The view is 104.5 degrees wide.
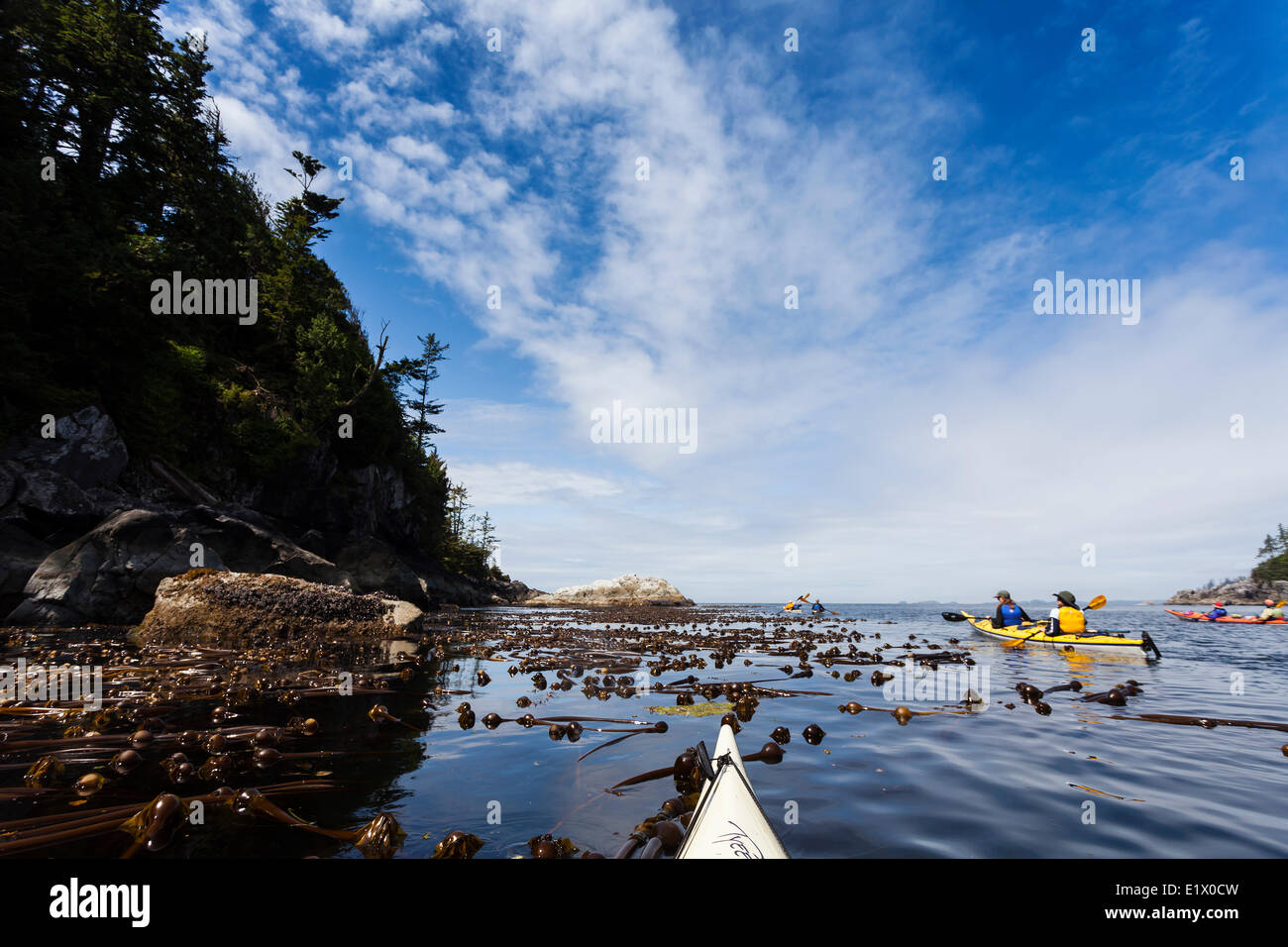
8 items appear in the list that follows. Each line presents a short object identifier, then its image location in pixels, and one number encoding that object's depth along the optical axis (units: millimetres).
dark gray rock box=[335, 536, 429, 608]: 32375
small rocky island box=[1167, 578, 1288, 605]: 101438
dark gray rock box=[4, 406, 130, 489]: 17578
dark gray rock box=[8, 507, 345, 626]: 15391
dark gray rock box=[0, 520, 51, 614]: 15719
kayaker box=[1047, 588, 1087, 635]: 21797
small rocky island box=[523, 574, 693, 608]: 85812
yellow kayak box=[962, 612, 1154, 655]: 20020
